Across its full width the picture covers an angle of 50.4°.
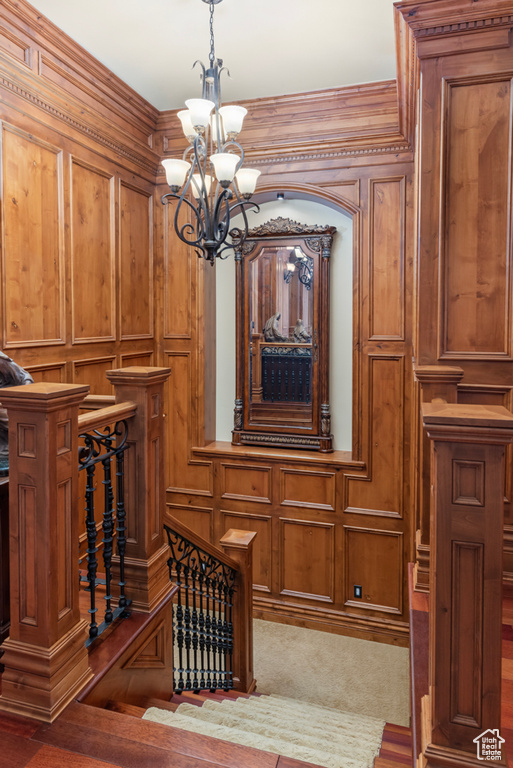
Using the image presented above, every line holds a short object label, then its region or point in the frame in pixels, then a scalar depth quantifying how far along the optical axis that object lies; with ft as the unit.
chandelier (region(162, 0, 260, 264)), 8.79
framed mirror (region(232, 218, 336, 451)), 15.42
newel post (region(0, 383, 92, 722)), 5.38
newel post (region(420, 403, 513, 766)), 4.03
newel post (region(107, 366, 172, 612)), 7.43
